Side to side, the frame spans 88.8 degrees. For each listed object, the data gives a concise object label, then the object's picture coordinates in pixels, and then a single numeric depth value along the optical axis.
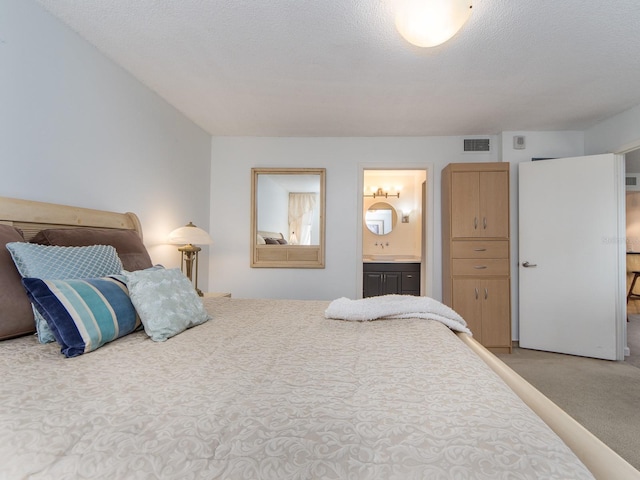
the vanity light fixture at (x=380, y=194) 5.58
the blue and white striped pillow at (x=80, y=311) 1.15
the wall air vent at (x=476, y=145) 3.88
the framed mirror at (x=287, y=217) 3.99
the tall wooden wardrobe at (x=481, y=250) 3.48
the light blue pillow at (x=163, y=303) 1.37
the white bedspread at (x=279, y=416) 0.58
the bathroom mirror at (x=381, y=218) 5.59
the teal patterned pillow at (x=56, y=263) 1.30
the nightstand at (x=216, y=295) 3.04
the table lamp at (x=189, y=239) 2.93
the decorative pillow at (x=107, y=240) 1.61
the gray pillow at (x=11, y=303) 1.25
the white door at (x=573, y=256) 3.24
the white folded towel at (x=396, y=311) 1.71
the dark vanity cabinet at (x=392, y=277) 4.82
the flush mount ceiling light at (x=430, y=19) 1.56
